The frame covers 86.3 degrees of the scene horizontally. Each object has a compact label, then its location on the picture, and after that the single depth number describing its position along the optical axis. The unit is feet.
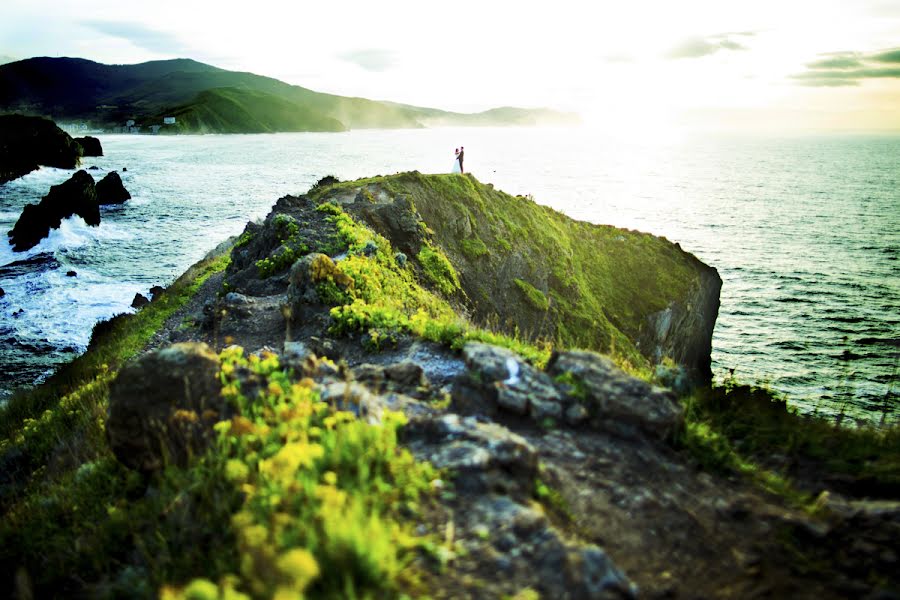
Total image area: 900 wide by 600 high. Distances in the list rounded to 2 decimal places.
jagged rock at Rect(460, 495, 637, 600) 12.17
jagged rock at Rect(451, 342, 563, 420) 22.50
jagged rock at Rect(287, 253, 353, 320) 41.63
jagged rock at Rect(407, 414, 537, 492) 15.93
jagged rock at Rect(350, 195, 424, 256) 76.95
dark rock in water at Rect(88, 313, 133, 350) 81.33
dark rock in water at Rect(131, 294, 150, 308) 99.02
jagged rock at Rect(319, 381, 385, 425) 18.55
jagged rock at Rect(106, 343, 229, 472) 19.52
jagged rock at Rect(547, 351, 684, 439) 22.00
